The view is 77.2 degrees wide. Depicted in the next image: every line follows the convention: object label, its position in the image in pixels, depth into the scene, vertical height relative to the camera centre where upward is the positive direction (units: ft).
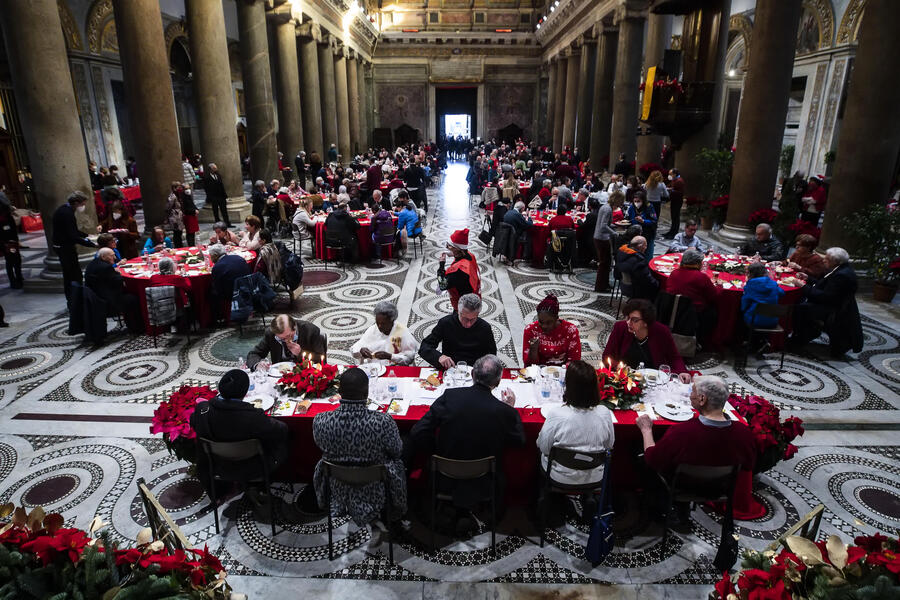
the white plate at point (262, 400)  11.97 -5.45
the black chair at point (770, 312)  17.54 -5.27
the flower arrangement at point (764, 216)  29.66 -4.00
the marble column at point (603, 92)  58.80 +4.64
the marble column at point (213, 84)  34.99 +3.27
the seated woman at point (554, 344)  14.33 -5.07
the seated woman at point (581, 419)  9.97 -4.88
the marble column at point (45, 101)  24.35 +1.55
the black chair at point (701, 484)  9.94 -6.11
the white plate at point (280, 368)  13.19 -5.26
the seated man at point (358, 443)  9.85 -5.20
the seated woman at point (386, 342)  14.70 -5.25
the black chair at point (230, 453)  10.45 -5.70
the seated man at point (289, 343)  14.21 -5.10
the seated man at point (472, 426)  10.28 -5.12
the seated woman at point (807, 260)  20.77 -4.42
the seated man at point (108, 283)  20.10 -5.06
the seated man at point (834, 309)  18.74 -5.66
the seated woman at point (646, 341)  13.79 -4.86
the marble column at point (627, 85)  49.37 +4.62
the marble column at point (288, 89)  50.29 +4.34
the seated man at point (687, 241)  25.20 -4.60
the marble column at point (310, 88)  57.62 +5.06
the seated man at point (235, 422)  10.44 -5.14
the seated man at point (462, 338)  14.30 -4.95
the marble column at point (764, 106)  29.22 +1.60
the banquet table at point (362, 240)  32.09 -5.68
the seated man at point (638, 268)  20.75 -4.67
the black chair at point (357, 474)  9.66 -5.61
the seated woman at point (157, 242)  25.05 -4.57
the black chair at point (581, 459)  10.03 -5.53
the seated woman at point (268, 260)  23.21 -4.90
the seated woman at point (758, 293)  18.04 -4.82
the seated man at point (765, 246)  23.53 -4.41
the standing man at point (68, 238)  23.02 -3.99
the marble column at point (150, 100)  29.25 +1.95
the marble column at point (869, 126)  24.16 +0.46
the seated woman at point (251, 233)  25.05 -4.20
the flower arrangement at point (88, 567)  5.97 -4.55
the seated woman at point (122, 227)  28.12 -4.37
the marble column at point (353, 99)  81.94 +5.42
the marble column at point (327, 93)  65.82 +5.10
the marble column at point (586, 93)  66.49 +5.07
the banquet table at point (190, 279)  21.22 -5.19
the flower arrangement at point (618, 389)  11.81 -5.15
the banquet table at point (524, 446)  11.51 -6.19
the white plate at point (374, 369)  13.12 -5.24
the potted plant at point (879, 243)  23.73 -4.37
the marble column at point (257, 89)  41.68 +3.55
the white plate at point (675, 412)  11.41 -5.42
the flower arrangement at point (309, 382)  12.45 -5.25
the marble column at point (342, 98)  75.00 +5.02
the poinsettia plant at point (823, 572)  5.73 -4.46
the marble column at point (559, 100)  83.20 +5.33
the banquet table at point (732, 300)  19.72 -5.49
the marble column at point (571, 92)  74.69 +5.77
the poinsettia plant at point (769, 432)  11.32 -5.76
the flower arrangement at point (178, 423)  11.50 -5.67
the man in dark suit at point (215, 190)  37.17 -3.40
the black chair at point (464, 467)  9.89 -5.62
